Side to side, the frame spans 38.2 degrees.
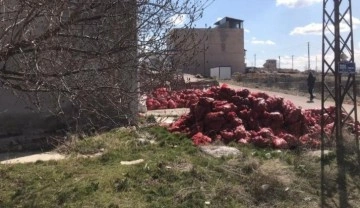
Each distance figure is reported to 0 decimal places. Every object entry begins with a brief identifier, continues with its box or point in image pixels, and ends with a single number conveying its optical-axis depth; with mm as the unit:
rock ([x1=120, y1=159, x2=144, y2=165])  9476
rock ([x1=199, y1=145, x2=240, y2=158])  10016
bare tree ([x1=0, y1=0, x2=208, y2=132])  5148
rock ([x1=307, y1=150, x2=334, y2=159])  10219
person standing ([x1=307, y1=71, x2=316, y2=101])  25906
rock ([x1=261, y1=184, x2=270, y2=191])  8054
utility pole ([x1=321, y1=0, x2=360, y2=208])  11000
